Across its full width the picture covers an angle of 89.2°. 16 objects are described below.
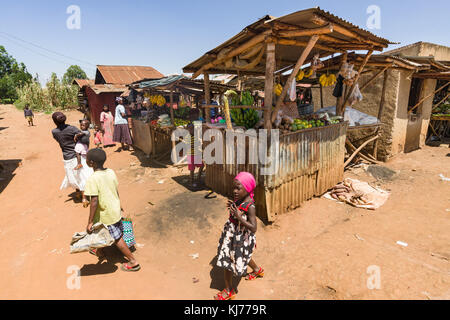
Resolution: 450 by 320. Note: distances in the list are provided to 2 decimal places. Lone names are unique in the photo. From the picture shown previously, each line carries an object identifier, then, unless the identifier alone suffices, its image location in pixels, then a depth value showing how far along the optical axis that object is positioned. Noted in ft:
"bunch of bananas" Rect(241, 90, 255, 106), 16.17
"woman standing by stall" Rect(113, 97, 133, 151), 34.12
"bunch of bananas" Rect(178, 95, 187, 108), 38.44
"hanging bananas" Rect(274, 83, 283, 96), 19.05
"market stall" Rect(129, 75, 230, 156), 28.27
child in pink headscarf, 8.79
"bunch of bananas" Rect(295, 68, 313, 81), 19.67
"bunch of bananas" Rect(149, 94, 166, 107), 33.32
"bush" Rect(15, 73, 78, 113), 89.92
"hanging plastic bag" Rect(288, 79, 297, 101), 15.80
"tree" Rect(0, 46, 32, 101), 134.72
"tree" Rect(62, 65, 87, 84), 243.85
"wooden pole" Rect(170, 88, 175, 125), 27.23
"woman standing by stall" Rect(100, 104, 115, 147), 35.60
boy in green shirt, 9.78
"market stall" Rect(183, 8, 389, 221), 13.02
